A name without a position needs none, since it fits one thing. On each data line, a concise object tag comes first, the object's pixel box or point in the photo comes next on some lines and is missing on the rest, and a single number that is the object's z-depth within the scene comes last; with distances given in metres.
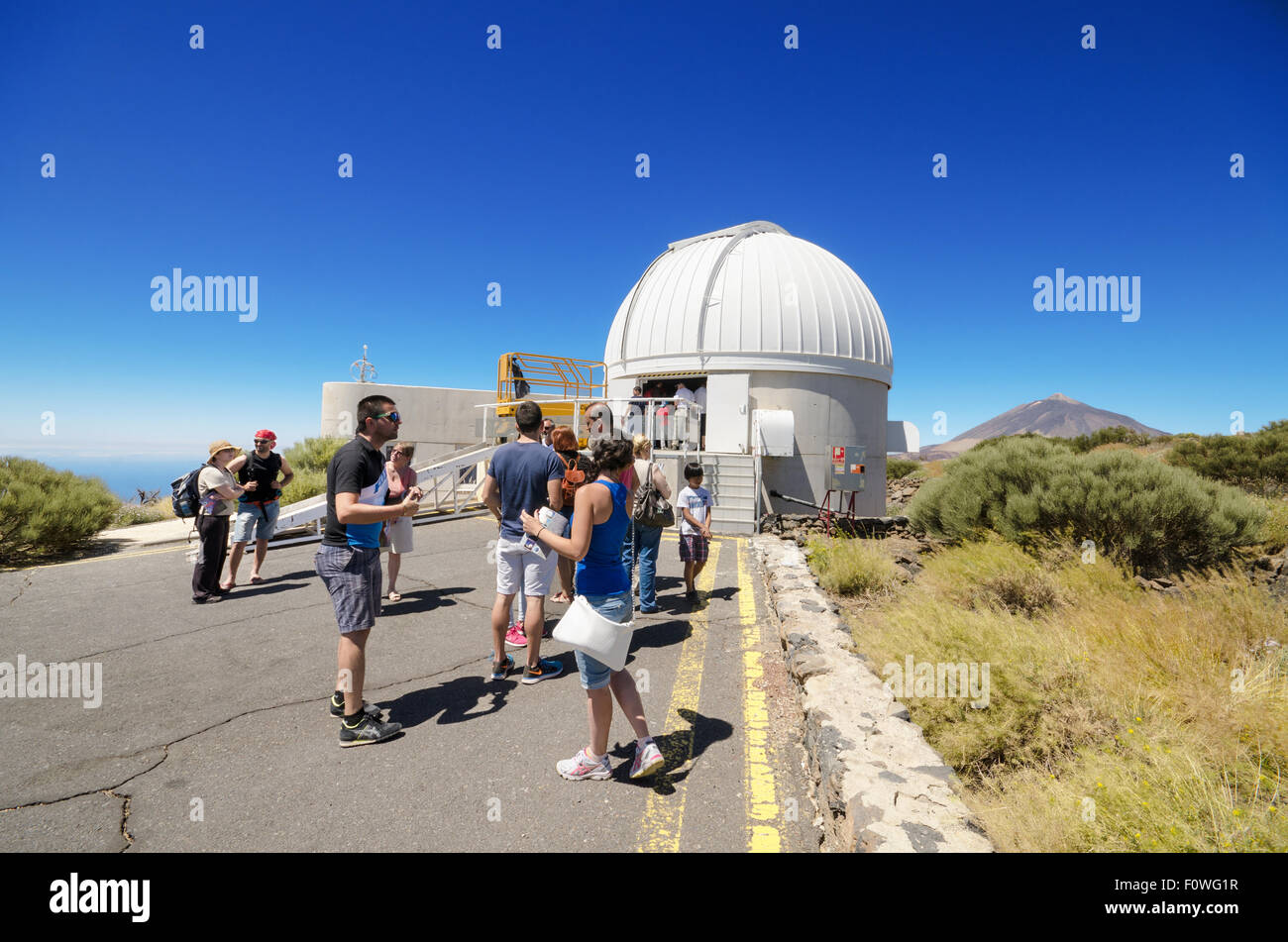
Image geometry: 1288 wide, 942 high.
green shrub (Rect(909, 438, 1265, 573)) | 6.57
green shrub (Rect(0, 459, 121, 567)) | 6.87
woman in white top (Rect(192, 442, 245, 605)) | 5.10
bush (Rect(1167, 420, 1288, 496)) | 14.06
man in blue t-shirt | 3.50
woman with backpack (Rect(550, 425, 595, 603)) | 3.51
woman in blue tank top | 2.40
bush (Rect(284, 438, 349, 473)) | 15.28
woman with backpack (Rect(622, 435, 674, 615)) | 4.80
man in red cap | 5.54
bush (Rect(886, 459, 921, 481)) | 31.34
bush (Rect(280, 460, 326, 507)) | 12.15
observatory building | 12.14
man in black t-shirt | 2.81
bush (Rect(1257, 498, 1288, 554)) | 6.81
